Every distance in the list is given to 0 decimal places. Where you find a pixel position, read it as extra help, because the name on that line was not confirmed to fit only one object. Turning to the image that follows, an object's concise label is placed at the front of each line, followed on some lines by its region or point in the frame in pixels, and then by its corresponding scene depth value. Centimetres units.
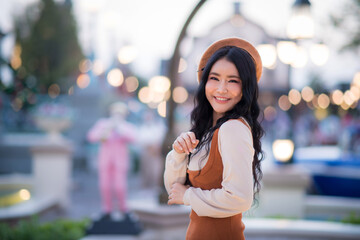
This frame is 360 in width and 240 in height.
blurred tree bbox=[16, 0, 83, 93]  2823
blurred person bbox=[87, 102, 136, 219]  628
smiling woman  193
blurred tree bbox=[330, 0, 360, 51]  1427
